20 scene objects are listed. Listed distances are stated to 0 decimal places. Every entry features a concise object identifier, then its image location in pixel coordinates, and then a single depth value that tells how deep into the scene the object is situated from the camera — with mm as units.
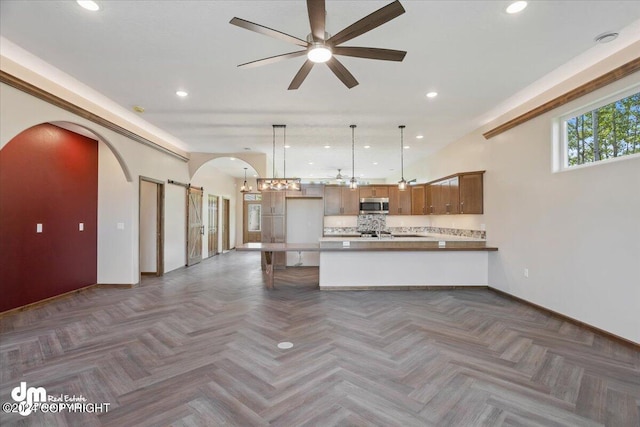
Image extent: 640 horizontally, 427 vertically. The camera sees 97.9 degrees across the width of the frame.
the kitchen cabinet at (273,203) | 7793
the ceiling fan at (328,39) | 1981
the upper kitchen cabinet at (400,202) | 8172
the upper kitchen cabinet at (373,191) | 8070
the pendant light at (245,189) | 10122
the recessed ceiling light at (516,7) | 2420
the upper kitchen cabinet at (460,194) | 5590
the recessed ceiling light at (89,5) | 2398
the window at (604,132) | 3068
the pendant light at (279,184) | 5750
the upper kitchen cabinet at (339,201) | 8016
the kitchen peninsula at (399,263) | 5355
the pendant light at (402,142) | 5744
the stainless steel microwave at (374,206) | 7906
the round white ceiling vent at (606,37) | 2797
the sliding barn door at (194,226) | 7945
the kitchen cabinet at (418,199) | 7641
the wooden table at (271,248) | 4945
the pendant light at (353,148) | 5823
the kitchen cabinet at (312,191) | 7965
